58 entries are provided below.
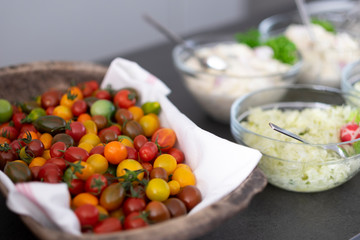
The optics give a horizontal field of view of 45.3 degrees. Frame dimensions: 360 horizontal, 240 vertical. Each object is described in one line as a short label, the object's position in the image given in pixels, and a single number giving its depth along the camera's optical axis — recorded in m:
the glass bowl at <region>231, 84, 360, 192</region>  1.02
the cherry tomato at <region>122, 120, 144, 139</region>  1.08
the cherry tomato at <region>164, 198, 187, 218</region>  0.83
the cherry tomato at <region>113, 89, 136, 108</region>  1.21
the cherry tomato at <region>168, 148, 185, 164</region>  1.02
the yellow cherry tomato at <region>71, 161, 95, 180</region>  0.87
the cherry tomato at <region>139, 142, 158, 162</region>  0.97
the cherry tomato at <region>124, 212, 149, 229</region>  0.78
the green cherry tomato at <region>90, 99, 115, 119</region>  1.17
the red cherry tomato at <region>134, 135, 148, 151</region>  1.01
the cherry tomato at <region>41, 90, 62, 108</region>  1.21
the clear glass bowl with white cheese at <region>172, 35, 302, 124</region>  1.34
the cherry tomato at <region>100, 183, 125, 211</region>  0.82
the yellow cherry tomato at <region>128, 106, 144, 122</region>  1.16
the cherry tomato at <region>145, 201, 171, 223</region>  0.81
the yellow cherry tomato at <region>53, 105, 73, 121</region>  1.16
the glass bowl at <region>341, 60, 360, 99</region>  1.28
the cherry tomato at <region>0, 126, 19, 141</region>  1.08
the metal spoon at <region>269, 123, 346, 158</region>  0.99
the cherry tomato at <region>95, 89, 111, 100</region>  1.24
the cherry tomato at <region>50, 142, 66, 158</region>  0.95
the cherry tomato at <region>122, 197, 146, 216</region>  0.82
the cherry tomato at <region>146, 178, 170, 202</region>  0.86
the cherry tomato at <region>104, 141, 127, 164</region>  0.94
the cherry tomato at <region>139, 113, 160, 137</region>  1.12
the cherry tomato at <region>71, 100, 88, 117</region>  1.17
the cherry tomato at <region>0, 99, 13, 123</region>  1.15
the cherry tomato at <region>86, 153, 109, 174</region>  0.91
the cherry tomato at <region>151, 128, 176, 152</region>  1.03
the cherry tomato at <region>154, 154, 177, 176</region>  0.95
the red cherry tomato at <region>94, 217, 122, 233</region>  0.77
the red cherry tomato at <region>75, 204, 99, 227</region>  0.78
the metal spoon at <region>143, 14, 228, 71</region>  1.44
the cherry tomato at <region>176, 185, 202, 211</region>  0.87
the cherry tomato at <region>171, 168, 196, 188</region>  0.94
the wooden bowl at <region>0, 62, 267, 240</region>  0.69
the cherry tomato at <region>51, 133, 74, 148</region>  1.00
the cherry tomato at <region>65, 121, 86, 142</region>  1.05
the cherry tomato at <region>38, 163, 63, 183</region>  0.85
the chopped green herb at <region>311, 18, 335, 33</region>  1.75
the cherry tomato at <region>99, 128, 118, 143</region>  1.05
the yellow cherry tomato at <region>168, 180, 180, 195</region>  0.91
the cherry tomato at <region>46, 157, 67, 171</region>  0.90
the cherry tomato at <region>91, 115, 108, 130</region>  1.12
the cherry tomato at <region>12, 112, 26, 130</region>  1.13
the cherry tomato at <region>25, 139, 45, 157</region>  0.97
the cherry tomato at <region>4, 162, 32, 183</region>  0.87
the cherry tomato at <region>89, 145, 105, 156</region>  0.96
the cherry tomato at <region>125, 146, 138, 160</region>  0.97
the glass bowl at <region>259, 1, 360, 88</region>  1.52
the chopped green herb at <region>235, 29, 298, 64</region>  1.48
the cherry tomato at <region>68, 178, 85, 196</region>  0.86
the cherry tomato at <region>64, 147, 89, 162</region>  0.92
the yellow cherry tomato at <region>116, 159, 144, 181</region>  0.91
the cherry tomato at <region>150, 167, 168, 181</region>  0.91
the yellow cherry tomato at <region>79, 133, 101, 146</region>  1.03
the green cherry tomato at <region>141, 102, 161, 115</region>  1.17
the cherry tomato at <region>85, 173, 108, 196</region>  0.84
